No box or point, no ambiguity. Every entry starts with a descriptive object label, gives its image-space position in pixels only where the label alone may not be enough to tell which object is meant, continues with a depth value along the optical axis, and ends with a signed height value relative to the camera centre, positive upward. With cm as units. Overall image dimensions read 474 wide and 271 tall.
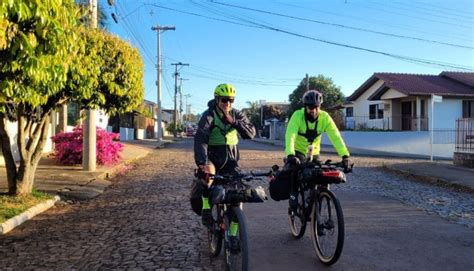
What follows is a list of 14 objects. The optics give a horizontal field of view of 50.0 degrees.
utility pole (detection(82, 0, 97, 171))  1576 -36
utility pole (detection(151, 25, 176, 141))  4572 +548
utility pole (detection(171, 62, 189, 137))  7512 +654
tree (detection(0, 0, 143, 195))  565 +96
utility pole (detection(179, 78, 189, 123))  9052 +545
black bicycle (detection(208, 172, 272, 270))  472 -76
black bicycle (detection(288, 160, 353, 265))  543 -84
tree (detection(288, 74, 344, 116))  6062 +523
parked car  8238 +14
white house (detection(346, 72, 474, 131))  3203 +224
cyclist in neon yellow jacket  620 +4
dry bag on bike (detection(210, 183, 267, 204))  496 -61
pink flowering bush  1758 -54
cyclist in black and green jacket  568 -1
